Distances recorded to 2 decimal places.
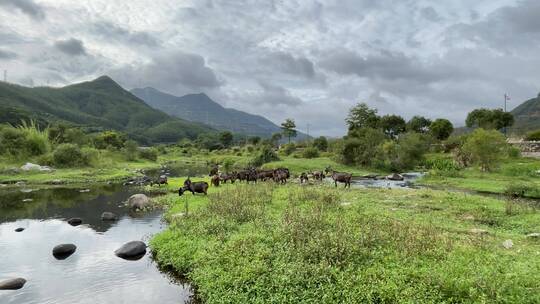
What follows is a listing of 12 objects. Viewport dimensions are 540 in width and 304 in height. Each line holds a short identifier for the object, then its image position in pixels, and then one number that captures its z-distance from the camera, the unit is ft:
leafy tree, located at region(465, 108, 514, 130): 330.75
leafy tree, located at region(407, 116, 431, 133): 391.45
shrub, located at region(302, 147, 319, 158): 279.69
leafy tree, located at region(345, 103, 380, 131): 377.40
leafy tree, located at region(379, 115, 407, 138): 376.07
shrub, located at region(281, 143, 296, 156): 330.11
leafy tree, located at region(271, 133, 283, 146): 451.98
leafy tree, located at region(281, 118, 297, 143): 413.59
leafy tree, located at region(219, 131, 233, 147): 521.65
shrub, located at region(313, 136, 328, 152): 334.22
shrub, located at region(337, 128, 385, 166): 212.64
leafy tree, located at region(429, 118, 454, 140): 355.77
